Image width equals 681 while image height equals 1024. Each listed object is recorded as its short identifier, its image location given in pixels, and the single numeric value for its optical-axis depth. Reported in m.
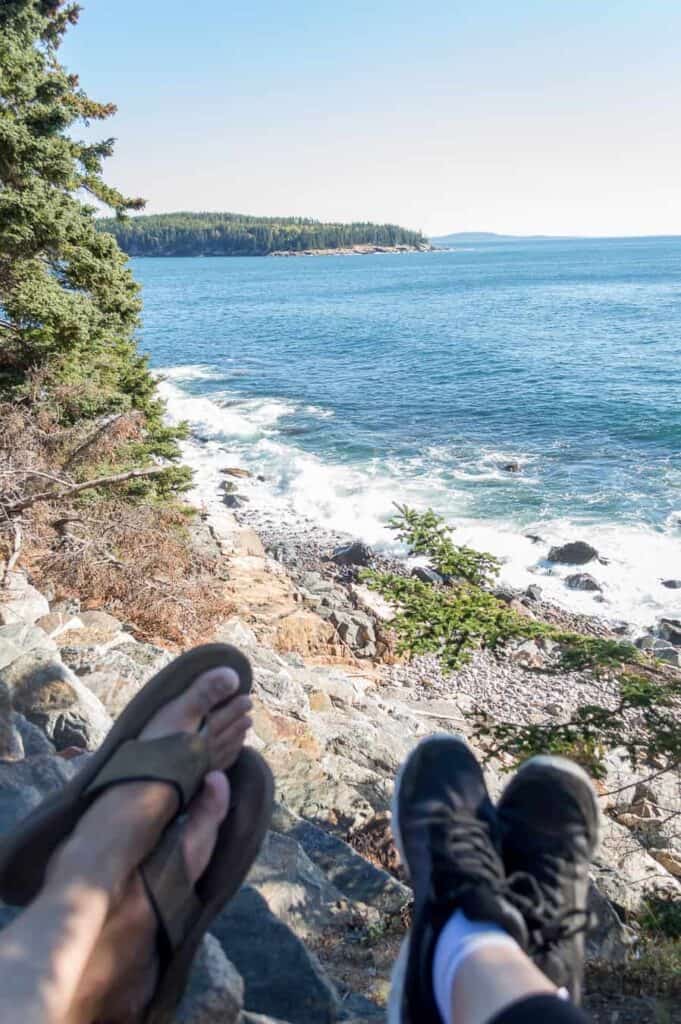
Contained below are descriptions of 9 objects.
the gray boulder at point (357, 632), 11.83
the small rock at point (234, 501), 18.61
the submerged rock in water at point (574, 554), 15.45
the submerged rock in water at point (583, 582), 14.59
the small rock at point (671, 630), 12.69
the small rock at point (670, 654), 11.65
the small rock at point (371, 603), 12.69
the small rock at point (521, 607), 13.32
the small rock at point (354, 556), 15.27
